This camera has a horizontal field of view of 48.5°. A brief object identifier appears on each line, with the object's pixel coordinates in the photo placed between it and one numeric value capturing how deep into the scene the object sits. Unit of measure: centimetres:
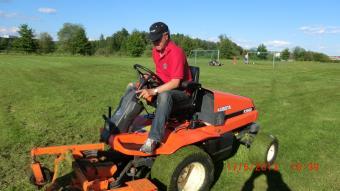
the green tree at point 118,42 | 10100
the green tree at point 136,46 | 8250
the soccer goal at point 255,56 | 5054
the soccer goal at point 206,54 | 4186
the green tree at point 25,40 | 7456
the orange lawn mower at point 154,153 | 407
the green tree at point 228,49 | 7344
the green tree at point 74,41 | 8312
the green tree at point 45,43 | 8400
